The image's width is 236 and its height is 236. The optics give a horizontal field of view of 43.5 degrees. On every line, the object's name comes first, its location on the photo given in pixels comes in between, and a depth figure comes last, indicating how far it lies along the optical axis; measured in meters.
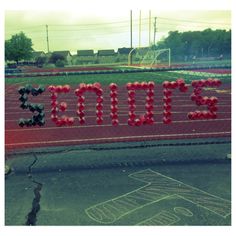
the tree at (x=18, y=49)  64.56
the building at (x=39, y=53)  84.47
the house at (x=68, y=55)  82.04
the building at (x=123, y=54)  86.09
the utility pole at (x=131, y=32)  65.54
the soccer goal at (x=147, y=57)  61.48
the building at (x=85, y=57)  81.81
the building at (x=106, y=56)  83.87
